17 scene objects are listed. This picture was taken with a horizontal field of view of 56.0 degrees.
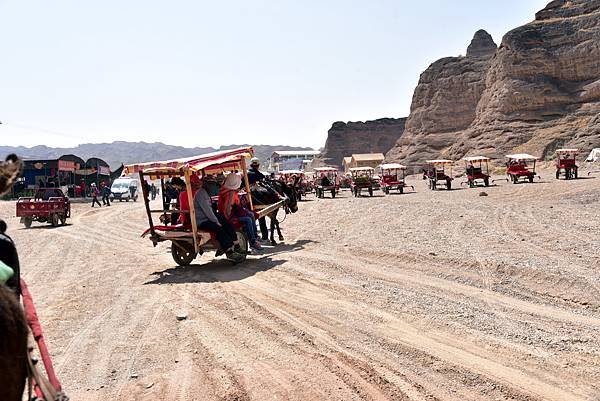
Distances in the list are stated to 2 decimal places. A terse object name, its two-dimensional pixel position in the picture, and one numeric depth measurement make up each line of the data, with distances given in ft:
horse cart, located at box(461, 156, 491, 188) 121.97
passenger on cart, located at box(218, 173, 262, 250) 37.81
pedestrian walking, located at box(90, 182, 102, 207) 128.65
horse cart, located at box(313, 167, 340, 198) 119.44
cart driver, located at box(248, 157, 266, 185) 46.44
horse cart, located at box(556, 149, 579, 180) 116.67
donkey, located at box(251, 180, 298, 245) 45.93
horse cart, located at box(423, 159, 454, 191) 124.36
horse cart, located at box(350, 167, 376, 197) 117.80
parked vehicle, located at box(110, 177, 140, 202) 158.51
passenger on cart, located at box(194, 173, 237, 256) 34.91
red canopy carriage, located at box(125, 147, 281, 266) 34.40
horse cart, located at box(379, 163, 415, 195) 120.57
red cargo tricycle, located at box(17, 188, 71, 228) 78.43
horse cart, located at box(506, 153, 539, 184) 117.29
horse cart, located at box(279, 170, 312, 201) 120.94
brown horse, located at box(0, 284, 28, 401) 7.65
